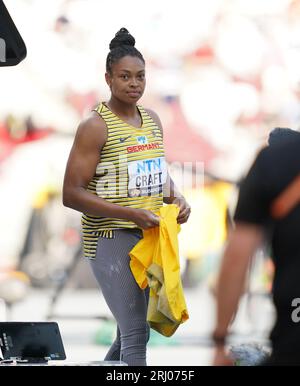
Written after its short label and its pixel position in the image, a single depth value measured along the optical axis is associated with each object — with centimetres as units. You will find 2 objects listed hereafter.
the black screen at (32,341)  902
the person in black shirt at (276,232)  527
